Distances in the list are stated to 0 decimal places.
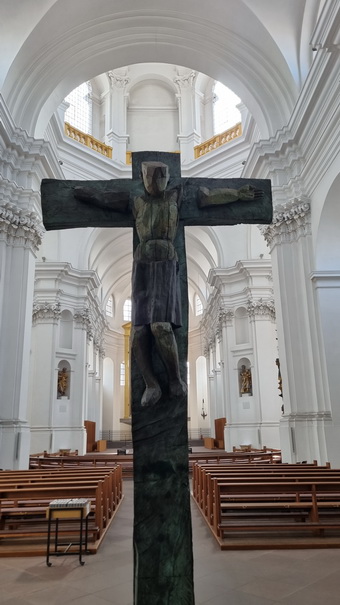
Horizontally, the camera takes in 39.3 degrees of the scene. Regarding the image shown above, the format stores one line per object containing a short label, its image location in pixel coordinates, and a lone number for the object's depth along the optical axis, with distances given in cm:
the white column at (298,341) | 991
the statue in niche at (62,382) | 1928
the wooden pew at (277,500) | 566
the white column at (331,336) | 942
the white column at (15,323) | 1004
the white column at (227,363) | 1922
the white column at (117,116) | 2342
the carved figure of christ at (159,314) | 277
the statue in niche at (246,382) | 1916
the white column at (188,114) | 2355
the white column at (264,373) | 1794
